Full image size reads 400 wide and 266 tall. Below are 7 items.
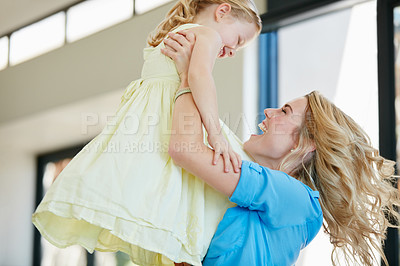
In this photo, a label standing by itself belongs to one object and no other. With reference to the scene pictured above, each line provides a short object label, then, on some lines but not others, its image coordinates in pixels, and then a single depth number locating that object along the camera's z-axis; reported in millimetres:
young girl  1313
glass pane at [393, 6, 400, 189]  2539
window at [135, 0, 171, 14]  3725
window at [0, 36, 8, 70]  4992
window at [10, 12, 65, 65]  4500
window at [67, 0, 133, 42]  4035
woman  1415
